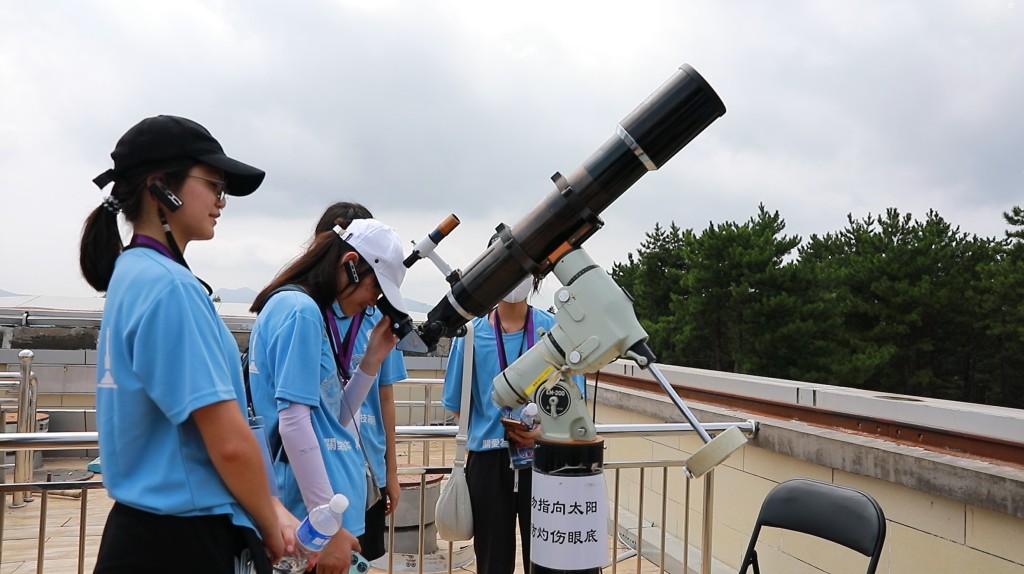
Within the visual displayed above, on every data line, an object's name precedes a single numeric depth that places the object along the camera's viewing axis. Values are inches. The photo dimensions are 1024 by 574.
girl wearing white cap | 76.3
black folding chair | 97.1
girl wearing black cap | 57.6
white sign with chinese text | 70.9
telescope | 70.2
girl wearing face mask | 115.3
